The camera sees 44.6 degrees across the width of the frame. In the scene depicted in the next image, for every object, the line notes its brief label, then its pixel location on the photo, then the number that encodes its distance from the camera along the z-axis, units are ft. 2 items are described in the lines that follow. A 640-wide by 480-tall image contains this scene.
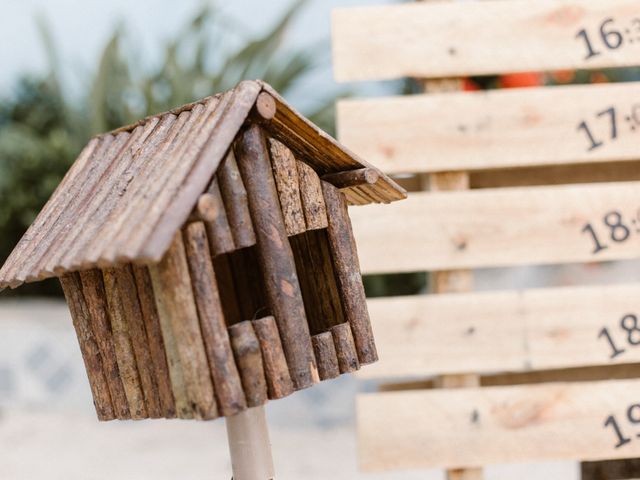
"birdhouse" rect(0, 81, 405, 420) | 3.69
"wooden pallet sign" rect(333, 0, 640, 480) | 6.71
